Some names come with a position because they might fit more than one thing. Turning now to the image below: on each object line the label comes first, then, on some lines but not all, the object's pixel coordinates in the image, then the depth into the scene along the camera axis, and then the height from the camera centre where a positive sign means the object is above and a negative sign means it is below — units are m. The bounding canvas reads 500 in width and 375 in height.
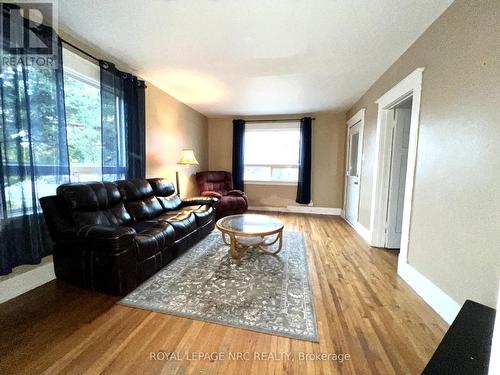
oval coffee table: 2.45 -0.70
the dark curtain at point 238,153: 5.36 +0.36
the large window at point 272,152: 5.32 +0.42
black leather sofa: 1.79 -0.65
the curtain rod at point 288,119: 5.15 +1.17
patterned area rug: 1.57 -1.07
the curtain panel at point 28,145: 1.73 +0.14
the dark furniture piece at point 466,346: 0.76 -0.68
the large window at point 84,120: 2.31 +0.48
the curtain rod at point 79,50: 2.18 +1.19
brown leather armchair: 4.11 -0.51
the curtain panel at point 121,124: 2.64 +0.52
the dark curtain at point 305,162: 5.02 +0.17
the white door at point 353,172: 4.05 -0.02
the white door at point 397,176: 2.89 -0.05
